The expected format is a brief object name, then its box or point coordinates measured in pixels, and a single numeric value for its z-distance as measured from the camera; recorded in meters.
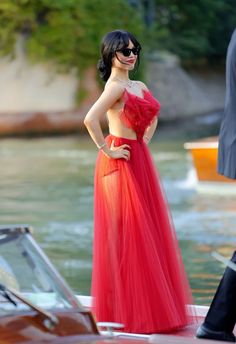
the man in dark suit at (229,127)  6.67
